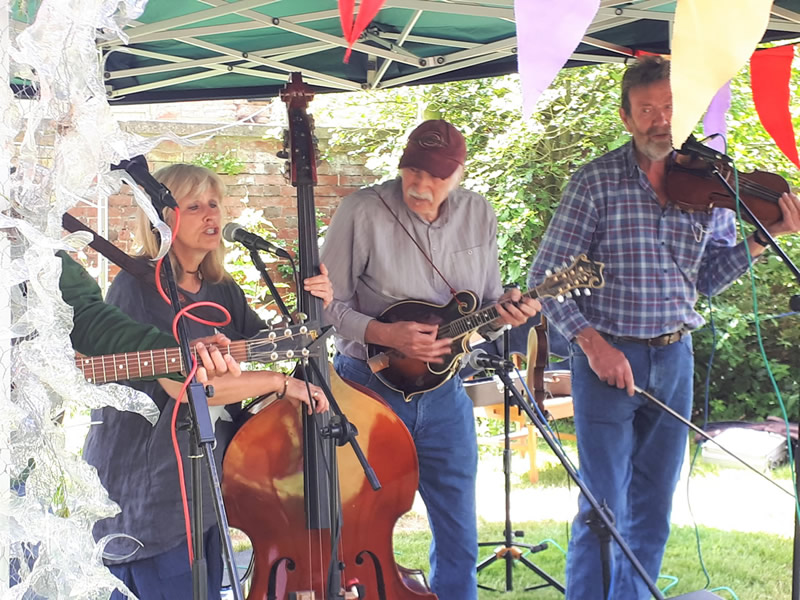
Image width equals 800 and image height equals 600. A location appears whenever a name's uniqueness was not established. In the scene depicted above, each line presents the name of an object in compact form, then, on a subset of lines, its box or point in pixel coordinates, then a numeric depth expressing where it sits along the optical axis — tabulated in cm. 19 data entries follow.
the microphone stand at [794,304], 214
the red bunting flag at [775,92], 170
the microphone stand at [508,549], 389
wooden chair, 512
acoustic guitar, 210
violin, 265
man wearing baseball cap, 285
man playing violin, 281
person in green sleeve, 198
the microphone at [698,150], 244
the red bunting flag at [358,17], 107
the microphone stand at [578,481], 212
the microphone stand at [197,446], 163
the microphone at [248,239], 221
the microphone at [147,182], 170
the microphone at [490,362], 229
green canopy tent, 279
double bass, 244
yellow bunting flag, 104
